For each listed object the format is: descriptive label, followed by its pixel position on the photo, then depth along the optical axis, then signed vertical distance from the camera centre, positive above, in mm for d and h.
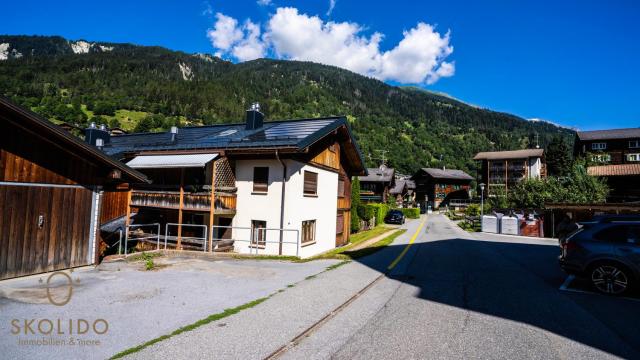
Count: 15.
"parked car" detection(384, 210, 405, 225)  45372 -2199
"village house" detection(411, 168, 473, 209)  83250 +4031
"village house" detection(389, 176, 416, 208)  77312 +1928
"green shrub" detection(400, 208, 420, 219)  57531 -1914
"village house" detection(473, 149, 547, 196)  72375 +8160
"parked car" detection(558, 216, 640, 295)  7793 -1077
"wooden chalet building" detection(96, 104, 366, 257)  16422 +409
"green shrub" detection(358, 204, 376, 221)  36756 -1187
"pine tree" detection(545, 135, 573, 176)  82750 +12394
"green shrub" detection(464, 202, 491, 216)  46231 -915
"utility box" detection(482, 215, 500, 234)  31648 -1831
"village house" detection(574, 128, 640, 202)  43156 +8242
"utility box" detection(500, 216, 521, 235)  30047 -1749
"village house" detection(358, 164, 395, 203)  62219 +2697
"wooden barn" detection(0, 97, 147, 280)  8609 -128
